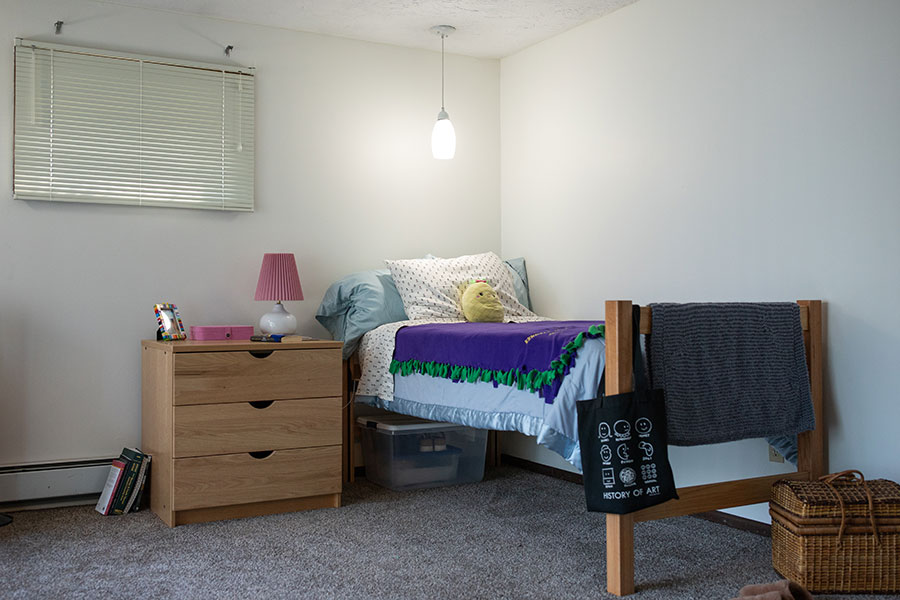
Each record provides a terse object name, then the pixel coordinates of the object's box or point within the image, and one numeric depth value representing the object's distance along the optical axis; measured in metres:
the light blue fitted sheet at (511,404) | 2.35
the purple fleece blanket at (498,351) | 2.42
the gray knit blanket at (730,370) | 2.29
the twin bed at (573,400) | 2.20
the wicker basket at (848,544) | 2.20
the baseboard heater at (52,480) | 3.16
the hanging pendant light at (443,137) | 3.82
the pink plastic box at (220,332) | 3.20
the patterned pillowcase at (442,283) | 3.61
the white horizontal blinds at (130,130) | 3.24
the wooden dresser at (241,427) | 2.92
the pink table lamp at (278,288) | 3.40
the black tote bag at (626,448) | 2.16
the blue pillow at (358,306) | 3.57
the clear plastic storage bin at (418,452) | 3.50
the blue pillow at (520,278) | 3.95
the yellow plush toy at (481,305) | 3.50
